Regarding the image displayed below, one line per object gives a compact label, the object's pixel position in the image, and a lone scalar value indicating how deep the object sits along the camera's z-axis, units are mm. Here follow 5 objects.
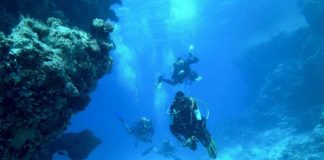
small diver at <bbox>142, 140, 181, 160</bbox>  20078
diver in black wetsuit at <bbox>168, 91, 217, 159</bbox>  8906
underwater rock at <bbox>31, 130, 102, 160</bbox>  12336
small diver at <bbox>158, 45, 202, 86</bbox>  15198
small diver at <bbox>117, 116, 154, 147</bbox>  17734
